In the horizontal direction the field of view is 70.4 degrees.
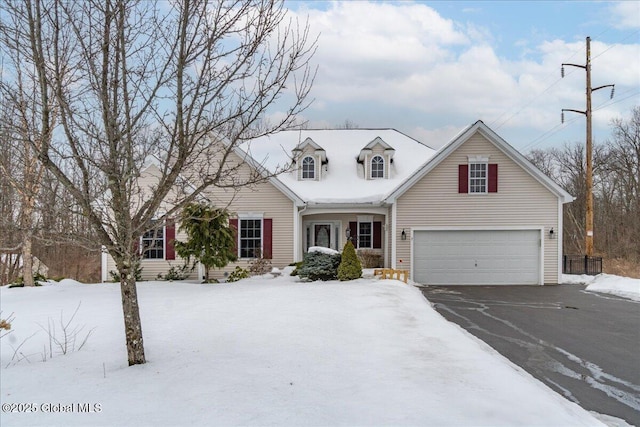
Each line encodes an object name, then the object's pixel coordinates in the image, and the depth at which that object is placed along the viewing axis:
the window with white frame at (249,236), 17.06
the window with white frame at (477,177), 16.59
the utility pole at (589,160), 18.64
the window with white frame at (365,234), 18.66
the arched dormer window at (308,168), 19.14
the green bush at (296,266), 15.14
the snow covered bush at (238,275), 15.76
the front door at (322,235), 18.94
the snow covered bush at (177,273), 16.47
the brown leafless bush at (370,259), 17.73
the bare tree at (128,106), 4.69
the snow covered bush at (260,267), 16.50
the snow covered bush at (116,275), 15.75
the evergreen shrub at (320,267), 14.35
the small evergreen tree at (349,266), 14.10
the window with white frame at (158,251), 16.83
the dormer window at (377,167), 19.23
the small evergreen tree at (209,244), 14.72
